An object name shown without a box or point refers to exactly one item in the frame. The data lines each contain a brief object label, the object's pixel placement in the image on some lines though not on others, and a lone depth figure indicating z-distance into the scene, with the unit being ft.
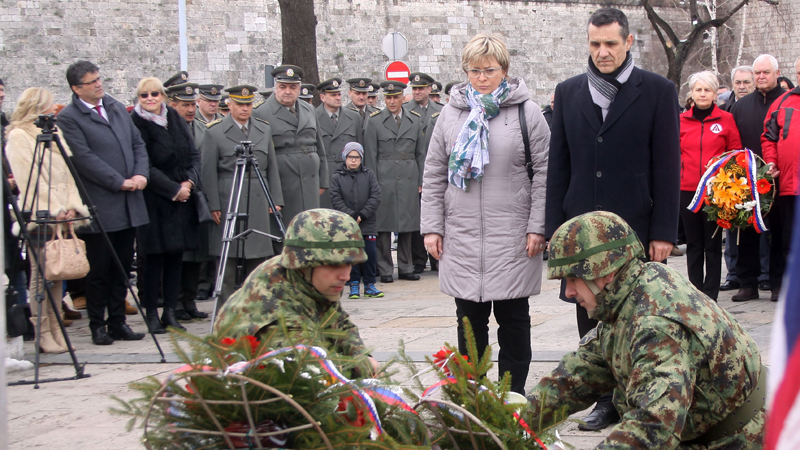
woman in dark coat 23.97
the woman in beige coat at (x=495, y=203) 14.80
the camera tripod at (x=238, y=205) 22.75
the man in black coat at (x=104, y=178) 22.39
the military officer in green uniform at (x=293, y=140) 27.35
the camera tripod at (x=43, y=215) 18.13
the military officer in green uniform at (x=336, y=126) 34.01
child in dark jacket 30.63
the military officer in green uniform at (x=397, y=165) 33.73
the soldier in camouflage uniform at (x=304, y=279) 10.81
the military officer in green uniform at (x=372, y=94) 38.75
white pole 56.65
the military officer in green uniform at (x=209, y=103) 33.06
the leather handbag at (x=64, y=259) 20.43
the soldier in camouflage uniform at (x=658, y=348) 9.05
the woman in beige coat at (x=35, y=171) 20.98
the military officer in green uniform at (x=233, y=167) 25.68
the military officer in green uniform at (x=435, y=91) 42.78
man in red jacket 23.12
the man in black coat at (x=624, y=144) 13.93
